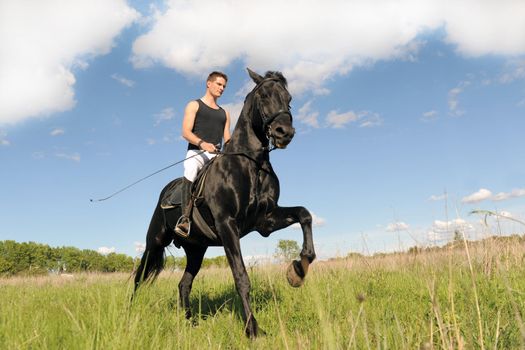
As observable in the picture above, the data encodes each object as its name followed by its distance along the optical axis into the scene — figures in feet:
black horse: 15.76
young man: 20.65
